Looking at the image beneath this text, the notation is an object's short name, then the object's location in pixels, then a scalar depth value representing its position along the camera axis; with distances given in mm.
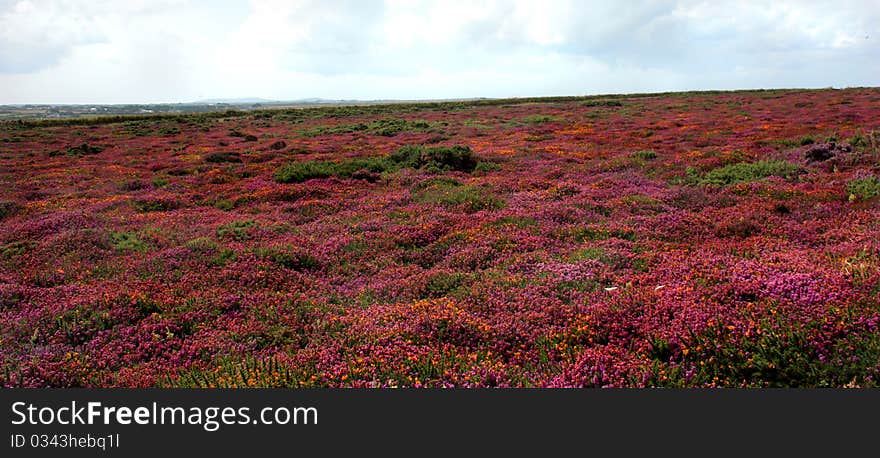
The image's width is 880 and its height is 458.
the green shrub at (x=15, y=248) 11477
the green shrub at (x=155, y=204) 17406
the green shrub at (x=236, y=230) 12781
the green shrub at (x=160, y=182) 21809
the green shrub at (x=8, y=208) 16328
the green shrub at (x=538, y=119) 50147
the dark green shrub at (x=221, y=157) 28984
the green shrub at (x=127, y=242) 11867
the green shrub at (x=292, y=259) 10508
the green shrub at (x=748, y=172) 17297
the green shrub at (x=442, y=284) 8836
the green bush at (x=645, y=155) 23180
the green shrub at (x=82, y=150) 35031
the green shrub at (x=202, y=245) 11349
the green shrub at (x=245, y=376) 5504
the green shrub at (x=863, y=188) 12883
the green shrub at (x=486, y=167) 22984
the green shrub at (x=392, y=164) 21859
